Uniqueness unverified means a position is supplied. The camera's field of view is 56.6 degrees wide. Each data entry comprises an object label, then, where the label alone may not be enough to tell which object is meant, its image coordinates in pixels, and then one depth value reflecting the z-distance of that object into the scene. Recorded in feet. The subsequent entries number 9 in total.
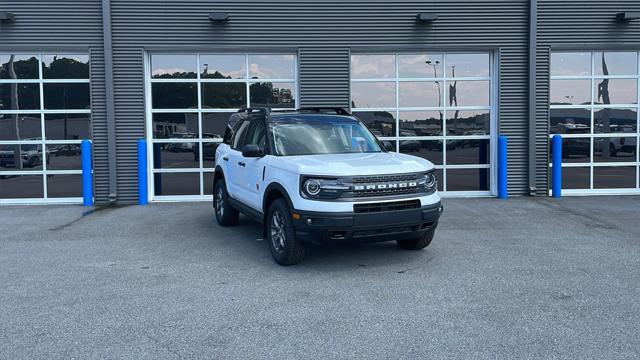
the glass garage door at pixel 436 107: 42.88
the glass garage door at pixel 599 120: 43.42
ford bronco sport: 21.31
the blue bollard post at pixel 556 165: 41.60
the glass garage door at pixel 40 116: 41.14
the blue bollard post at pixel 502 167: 41.47
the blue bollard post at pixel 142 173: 40.01
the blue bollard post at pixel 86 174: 39.55
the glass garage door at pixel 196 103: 42.09
